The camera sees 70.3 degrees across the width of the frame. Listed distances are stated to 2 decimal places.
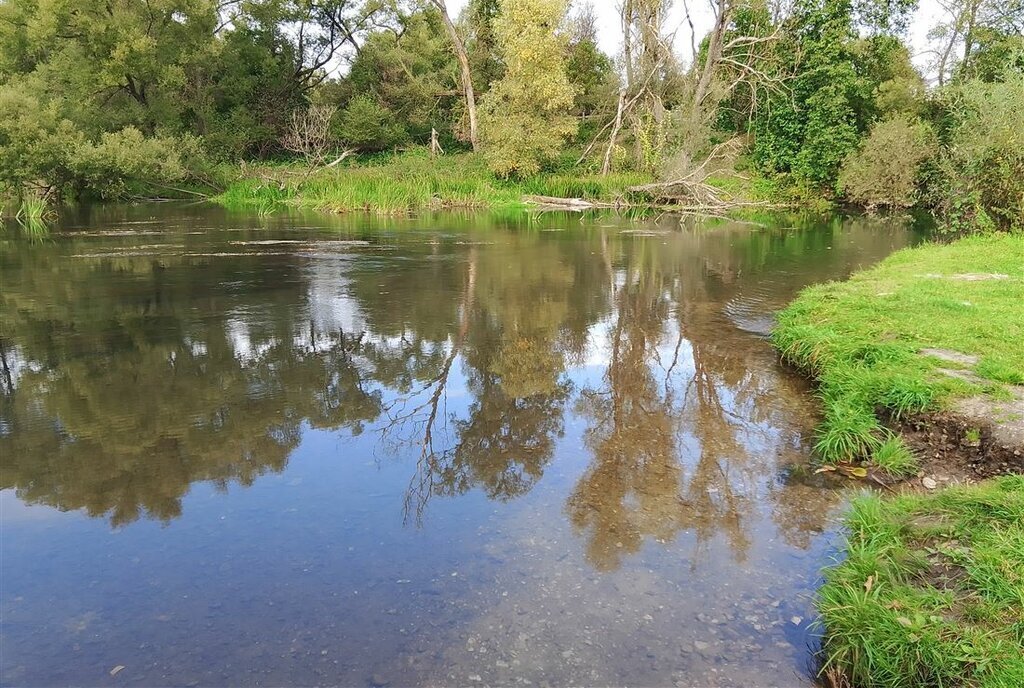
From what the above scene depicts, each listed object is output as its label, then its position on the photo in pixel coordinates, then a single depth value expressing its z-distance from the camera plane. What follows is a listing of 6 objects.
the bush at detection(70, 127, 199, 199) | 24.69
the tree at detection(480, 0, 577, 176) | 28.42
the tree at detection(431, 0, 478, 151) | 34.66
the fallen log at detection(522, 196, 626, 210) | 27.14
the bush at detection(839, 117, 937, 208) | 23.27
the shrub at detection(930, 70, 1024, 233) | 13.32
